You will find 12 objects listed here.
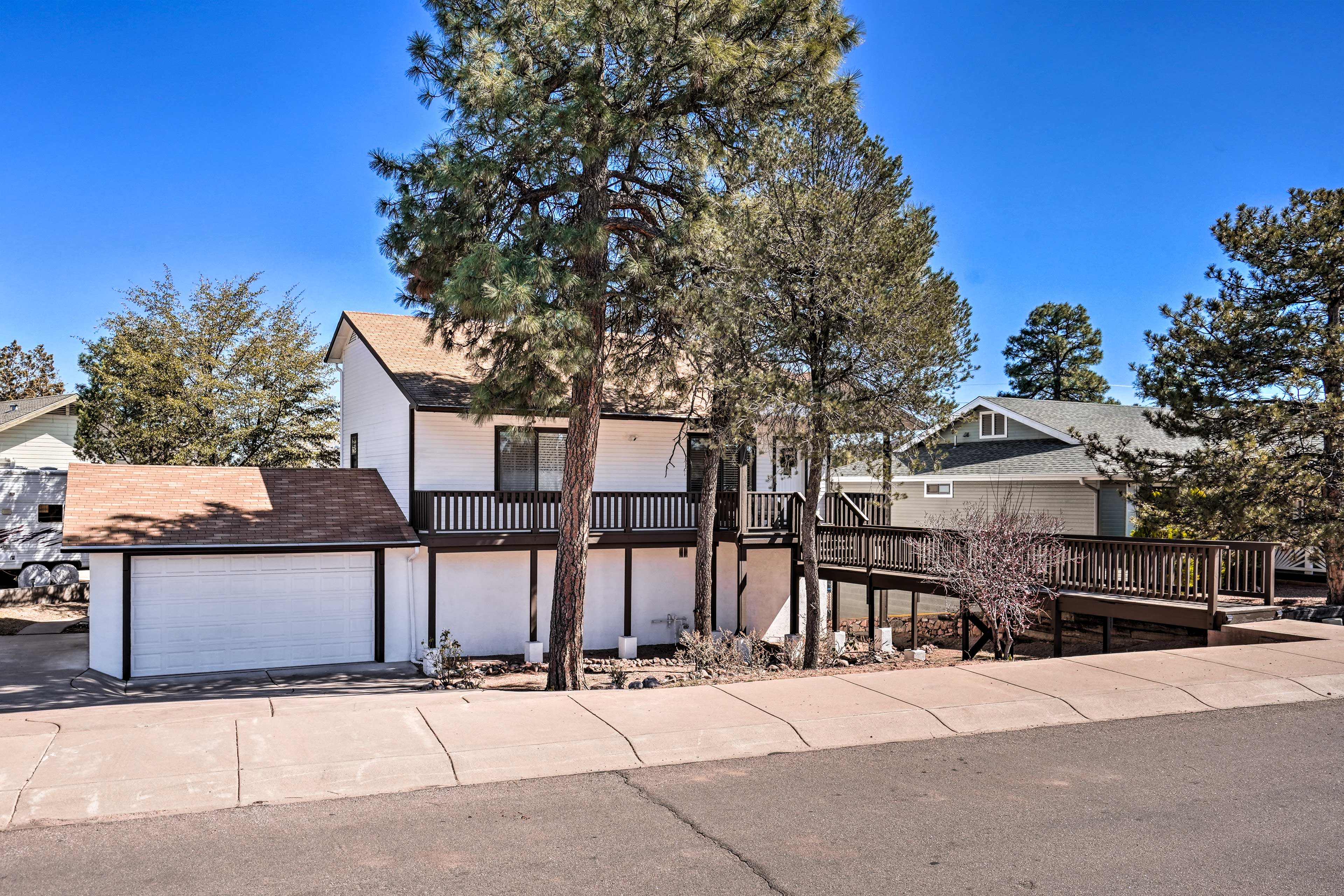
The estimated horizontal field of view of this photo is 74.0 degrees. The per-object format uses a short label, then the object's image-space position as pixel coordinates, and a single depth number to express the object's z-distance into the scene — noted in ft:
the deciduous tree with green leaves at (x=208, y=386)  83.92
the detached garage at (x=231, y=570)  52.16
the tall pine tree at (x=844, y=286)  45.34
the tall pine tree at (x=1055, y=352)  160.56
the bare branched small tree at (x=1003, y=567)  46.44
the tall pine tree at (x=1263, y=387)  51.70
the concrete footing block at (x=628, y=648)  63.10
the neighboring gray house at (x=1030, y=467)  79.00
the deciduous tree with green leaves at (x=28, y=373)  158.81
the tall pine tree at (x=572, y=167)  41.32
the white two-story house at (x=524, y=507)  61.16
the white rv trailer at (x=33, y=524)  84.07
